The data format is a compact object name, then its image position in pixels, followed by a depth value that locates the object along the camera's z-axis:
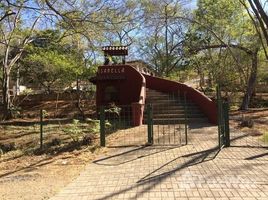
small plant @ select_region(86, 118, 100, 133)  6.91
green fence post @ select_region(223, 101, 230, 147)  5.86
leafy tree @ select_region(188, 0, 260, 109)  13.77
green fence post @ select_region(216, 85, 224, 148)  5.65
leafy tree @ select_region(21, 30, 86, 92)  11.55
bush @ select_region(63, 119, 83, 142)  6.49
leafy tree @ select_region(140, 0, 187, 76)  15.22
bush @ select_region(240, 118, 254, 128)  8.32
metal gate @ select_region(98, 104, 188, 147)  6.38
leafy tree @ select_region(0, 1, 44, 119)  12.08
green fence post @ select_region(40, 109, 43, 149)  6.23
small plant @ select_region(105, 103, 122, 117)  7.83
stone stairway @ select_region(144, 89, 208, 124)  9.33
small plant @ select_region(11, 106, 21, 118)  12.94
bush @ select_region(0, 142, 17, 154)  6.80
